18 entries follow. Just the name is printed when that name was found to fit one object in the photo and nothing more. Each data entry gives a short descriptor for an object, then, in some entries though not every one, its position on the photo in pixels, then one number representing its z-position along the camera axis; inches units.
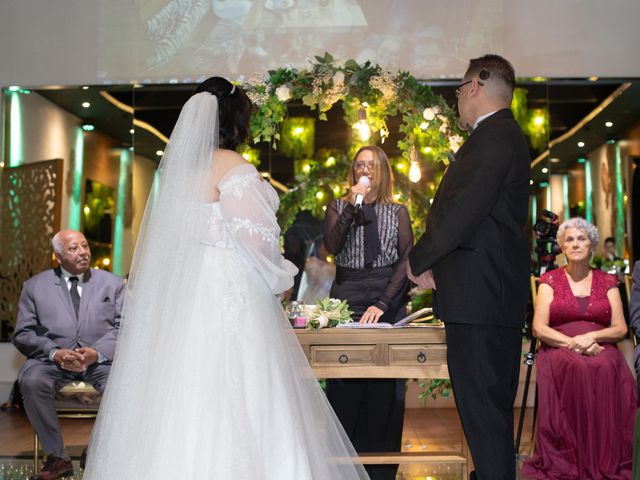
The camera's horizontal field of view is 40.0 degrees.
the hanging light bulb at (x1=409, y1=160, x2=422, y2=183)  222.7
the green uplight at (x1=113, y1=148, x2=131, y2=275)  304.0
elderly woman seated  195.9
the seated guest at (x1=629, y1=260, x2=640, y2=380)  164.4
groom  131.3
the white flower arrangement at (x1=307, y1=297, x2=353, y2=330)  171.2
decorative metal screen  305.7
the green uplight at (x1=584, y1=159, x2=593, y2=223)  301.6
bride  121.0
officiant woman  183.6
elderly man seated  209.6
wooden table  165.6
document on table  168.7
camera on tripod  226.1
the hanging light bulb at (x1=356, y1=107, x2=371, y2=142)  207.0
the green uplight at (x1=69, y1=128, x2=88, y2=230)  308.3
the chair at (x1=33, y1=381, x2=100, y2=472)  211.6
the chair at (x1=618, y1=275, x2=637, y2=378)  305.9
